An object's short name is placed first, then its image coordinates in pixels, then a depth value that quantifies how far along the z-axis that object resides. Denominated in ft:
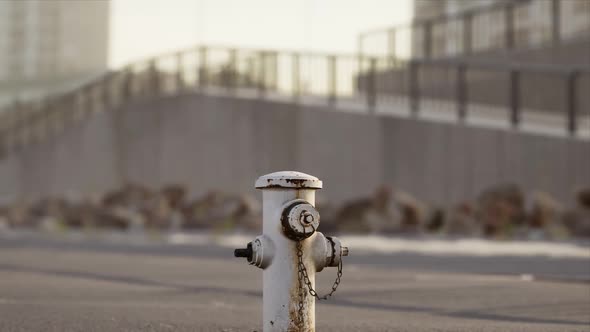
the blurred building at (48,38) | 397.60
